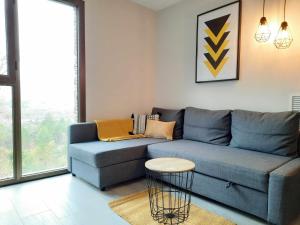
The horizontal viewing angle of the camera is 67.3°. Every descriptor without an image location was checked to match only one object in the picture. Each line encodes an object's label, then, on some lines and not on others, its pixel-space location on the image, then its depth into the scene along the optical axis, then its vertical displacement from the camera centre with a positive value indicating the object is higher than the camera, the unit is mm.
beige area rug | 1844 -1028
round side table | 1812 -1009
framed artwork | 2834 +699
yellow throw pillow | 3164 -477
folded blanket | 3078 -482
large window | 2586 +144
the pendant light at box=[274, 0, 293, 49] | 2371 +625
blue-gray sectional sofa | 1781 -597
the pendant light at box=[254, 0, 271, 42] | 2488 +737
